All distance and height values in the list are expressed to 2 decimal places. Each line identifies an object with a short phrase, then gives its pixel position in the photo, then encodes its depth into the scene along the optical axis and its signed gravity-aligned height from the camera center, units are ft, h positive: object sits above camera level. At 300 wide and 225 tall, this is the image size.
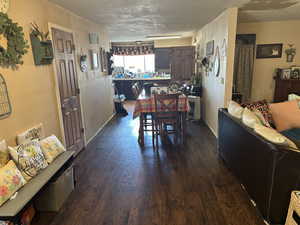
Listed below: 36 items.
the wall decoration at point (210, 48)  13.98 +1.41
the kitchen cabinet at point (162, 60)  25.93 +1.13
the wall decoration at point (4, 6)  6.14 +2.08
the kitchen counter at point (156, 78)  25.72 -1.21
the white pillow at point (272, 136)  5.52 -2.03
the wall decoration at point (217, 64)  12.64 +0.21
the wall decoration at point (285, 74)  15.10 -0.64
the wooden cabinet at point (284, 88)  15.17 -1.72
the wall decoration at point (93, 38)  13.33 +2.17
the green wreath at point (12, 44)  6.23 +0.96
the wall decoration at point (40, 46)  7.88 +1.02
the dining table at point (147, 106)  11.84 -2.23
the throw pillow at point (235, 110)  8.14 -1.80
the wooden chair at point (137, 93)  13.55 -1.75
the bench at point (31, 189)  5.04 -3.44
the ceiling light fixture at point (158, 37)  22.53 +3.56
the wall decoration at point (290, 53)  15.24 +0.94
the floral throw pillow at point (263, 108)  9.27 -1.92
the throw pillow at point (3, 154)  6.06 -2.49
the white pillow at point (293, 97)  10.28 -1.67
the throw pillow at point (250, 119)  7.02 -1.87
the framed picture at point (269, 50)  15.38 +1.18
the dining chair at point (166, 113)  11.17 -2.60
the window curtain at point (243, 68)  14.74 -0.10
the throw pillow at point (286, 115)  9.15 -2.27
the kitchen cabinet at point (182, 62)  20.63 +0.64
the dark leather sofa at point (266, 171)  5.30 -3.11
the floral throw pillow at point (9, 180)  5.41 -3.05
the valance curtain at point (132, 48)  27.25 +2.89
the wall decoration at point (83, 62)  11.84 +0.47
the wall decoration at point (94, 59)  13.62 +0.77
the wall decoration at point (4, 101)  6.30 -0.93
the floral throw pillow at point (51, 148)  7.46 -2.94
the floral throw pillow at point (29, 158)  6.31 -2.81
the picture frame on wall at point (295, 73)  15.14 -0.58
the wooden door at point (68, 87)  9.64 -0.84
